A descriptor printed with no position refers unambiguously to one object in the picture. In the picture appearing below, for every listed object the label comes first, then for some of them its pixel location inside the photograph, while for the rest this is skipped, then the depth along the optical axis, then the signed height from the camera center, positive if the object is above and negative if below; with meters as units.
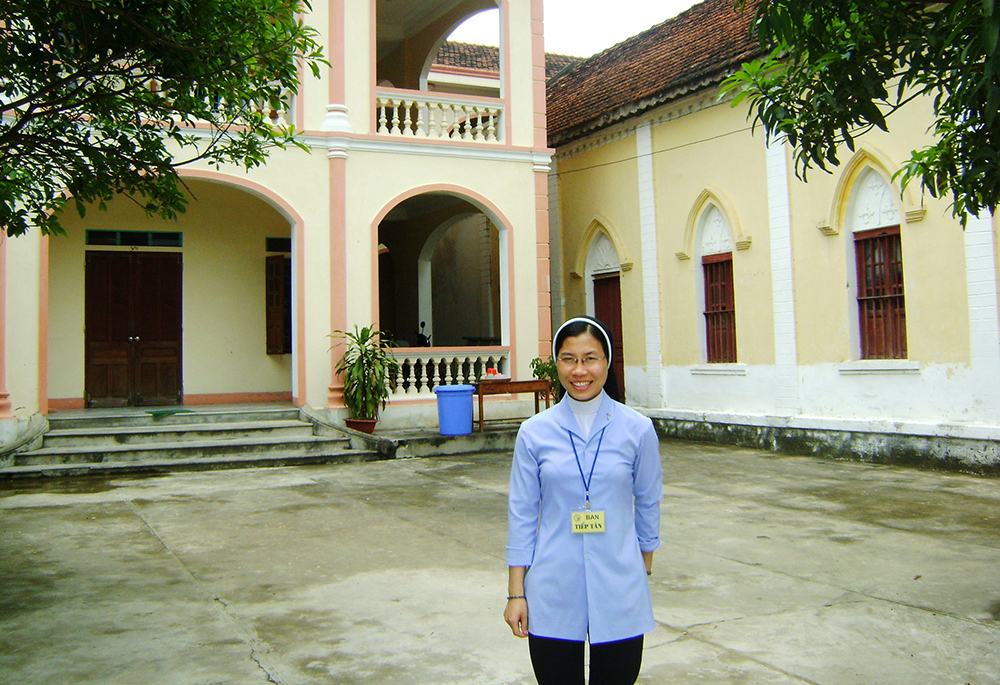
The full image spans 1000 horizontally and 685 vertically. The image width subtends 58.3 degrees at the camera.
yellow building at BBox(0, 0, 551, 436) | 12.01 +1.96
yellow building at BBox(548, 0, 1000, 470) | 9.70 +1.32
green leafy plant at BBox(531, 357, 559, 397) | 12.43 +0.11
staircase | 9.77 -0.66
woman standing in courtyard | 2.50 -0.43
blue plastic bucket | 11.24 -0.38
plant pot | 11.52 -0.54
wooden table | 11.41 -0.11
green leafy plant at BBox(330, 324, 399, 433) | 11.51 +0.07
